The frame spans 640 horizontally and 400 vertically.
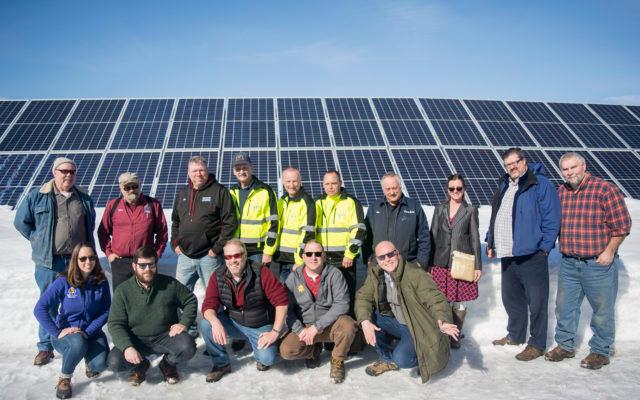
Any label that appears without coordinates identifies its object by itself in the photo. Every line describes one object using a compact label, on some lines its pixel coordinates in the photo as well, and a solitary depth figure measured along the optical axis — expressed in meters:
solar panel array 11.93
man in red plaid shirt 4.87
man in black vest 4.91
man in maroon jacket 5.29
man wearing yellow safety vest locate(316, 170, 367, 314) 5.41
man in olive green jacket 4.74
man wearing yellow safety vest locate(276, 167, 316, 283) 5.40
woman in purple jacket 4.66
